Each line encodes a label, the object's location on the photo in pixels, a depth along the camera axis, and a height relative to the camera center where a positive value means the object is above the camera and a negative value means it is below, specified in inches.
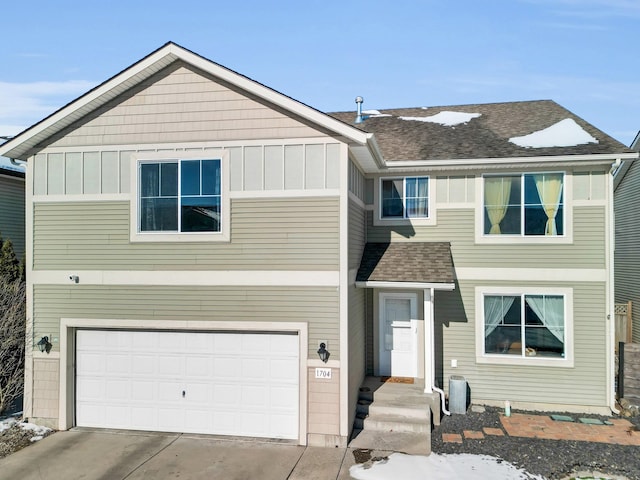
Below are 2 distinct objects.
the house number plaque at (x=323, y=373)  324.8 -96.8
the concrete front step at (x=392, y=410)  346.3 -134.6
